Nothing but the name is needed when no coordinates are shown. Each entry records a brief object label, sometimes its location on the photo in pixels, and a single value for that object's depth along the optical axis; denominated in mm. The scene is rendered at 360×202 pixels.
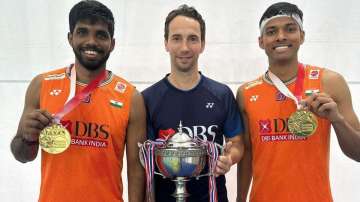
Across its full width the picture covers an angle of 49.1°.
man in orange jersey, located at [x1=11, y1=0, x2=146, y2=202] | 1478
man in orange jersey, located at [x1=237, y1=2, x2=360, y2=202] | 1561
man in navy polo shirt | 1598
